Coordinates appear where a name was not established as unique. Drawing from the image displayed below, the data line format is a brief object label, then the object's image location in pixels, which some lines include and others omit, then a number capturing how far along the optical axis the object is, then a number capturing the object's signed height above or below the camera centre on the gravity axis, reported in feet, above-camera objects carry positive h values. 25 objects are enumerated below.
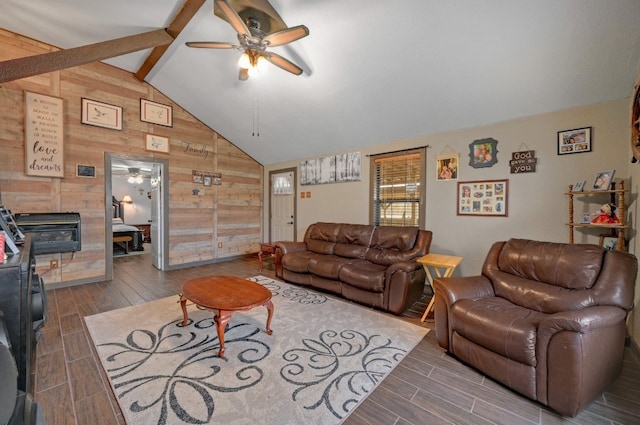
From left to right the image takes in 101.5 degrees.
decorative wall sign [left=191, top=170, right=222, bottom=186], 17.53 +2.17
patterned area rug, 5.38 -4.05
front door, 19.52 +0.36
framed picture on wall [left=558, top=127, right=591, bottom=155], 9.22 +2.54
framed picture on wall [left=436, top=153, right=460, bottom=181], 12.16 +2.10
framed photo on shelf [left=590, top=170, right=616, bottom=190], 8.31 +1.01
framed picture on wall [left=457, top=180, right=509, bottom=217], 10.93 +0.57
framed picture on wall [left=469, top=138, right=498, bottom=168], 11.15 +2.52
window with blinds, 13.33 +1.18
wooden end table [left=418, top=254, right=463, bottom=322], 9.29 -1.90
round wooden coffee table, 7.13 -2.61
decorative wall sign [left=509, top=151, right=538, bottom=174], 10.25 +1.95
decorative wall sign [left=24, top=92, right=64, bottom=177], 11.91 +3.42
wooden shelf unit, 7.88 -0.06
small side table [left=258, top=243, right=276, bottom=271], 16.03 -2.47
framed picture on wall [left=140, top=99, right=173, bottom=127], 15.33 +5.82
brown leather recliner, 5.22 -2.57
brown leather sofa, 10.11 -2.41
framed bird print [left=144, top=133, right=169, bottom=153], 15.44 +4.00
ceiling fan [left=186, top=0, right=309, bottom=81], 7.55 +5.23
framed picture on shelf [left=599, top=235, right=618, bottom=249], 8.34 -0.98
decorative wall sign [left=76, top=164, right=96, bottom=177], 13.29 +1.97
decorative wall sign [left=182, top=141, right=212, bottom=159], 17.07 +4.03
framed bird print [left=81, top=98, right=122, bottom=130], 13.42 +5.02
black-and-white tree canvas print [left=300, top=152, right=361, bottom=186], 15.75 +2.63
